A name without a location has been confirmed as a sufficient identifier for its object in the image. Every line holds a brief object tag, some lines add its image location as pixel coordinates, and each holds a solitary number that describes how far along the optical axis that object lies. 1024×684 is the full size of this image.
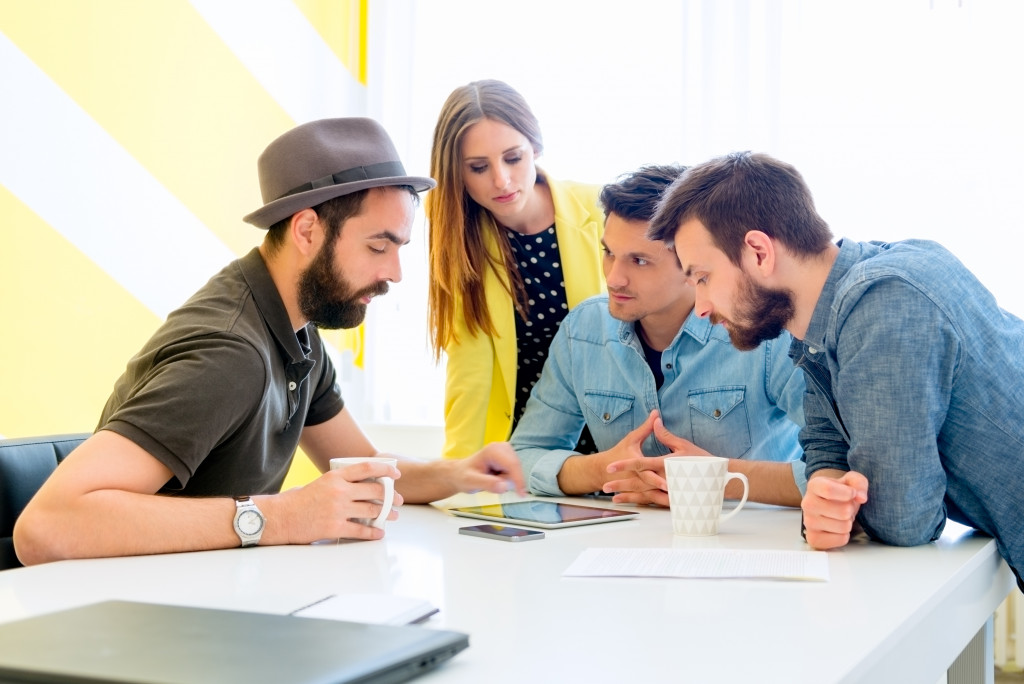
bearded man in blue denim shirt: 1.31
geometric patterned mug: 1.45
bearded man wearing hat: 1.33
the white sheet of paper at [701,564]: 1.15
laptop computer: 0.67
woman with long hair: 2.41
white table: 0.82
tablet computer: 1.55
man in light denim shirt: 1.86
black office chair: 1.50
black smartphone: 1.41
